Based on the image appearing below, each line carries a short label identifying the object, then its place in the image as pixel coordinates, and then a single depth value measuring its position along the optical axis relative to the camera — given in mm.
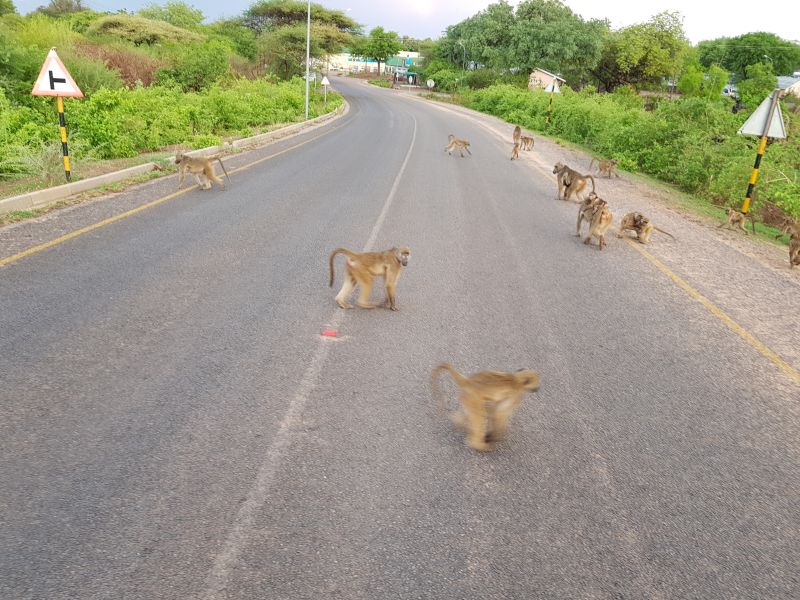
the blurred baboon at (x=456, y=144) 22297
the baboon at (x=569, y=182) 14102
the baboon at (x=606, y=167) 19453
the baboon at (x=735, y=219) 13039
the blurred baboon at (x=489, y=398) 4164
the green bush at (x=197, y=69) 31219
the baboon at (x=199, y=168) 13047
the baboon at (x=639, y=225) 11047
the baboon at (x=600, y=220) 10164
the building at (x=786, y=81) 75244
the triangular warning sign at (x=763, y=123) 12422
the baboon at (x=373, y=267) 6371
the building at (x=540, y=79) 59400
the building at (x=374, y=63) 122250
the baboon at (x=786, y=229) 12541
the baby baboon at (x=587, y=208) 10579
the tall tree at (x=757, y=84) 50119
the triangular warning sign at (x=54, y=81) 11422
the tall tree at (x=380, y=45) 113750
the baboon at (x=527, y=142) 24156
